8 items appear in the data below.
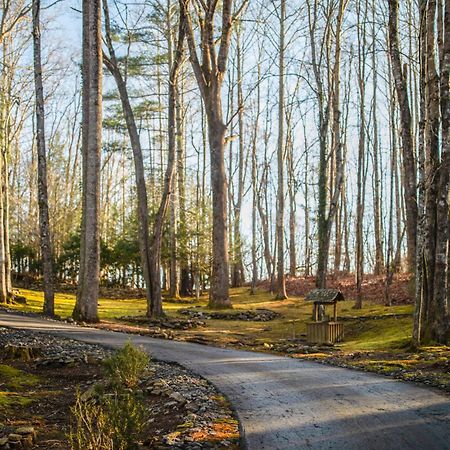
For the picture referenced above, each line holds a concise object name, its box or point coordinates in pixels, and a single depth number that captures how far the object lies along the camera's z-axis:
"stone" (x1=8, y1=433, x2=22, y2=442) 5.75
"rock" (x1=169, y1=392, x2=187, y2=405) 6.90
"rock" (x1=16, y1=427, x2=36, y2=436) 5.98
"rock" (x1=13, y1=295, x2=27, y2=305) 23.16
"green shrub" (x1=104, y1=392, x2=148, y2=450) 4.87
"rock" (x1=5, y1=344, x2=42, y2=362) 11.04
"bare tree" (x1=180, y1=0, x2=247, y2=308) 23.59
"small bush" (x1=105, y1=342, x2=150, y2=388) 8.10
